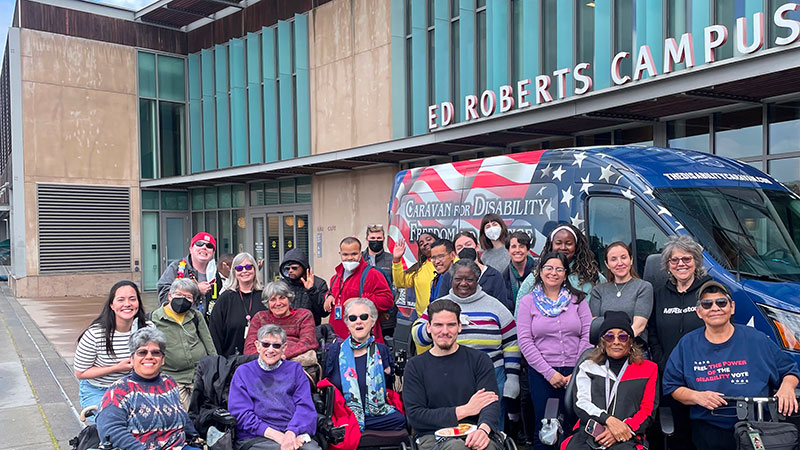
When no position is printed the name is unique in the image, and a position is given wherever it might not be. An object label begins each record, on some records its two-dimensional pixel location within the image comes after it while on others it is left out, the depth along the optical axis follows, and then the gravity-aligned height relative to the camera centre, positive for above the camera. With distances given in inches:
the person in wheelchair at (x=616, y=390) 160.7 -45.6
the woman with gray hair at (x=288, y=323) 200.8 -34.2
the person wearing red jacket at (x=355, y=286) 248.1 -27.7
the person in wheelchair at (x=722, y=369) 159.9 -40.1
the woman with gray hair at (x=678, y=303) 181.0 -26.8
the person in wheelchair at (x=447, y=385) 164.2 -44.6
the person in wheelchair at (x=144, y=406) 150.9 -45.0
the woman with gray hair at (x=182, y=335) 197.2 -36.2
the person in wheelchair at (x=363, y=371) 183.5 -45.2
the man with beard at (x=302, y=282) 231.6 -24.6
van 191.5 +0.5
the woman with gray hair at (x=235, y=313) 221.1 -32.9
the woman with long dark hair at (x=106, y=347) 176.1 -35.2
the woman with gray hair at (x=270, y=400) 170.4 -49.5
